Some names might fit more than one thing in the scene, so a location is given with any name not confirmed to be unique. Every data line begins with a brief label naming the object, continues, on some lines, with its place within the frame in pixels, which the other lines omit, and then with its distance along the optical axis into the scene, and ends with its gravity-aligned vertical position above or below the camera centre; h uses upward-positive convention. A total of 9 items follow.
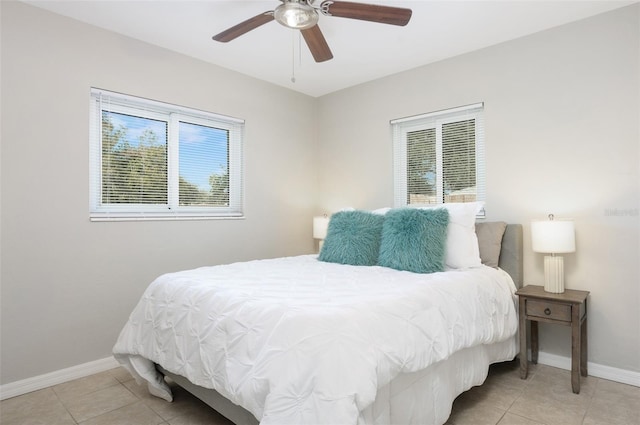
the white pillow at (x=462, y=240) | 2.56 -0.21
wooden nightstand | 2.29 -0.68
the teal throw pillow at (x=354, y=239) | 2.78 -0.23
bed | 1.30 -0.57
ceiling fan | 1.91 +1.06
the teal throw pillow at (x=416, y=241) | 2.45 -0.21
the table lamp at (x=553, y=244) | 2.44 -0.23
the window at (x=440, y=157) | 3.21 +0.50
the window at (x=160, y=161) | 2.85 +0.45
